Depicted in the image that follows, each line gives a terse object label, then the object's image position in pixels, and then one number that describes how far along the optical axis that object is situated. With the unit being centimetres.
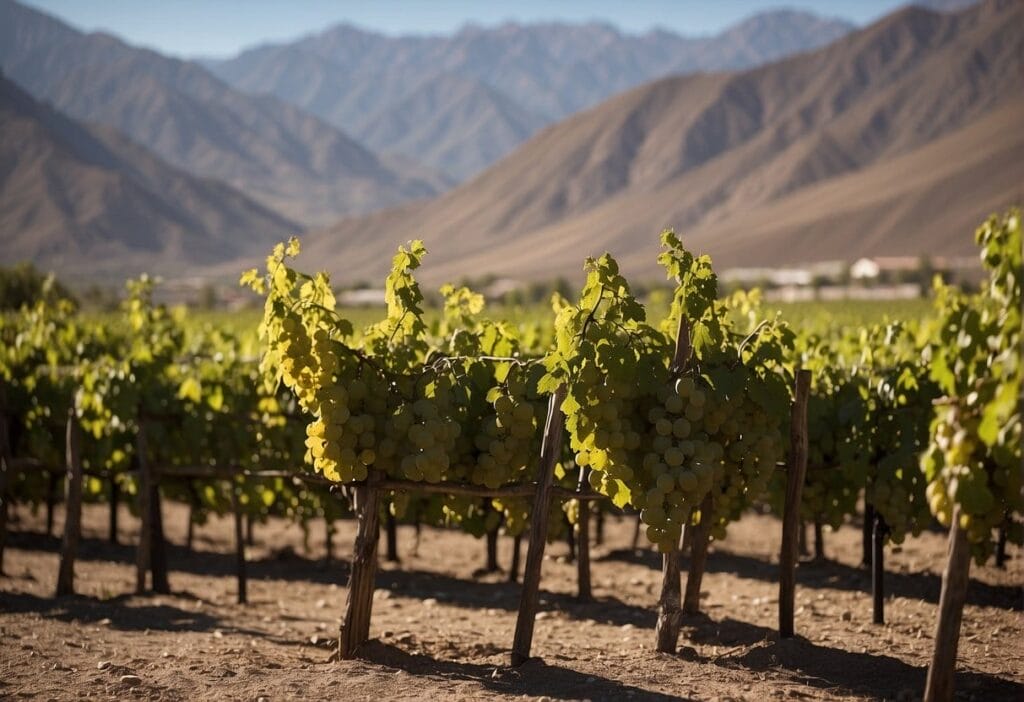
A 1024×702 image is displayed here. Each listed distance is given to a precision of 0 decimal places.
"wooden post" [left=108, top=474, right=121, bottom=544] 1235
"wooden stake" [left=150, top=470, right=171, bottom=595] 974
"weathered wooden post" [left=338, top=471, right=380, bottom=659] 690
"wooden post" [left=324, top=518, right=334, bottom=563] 1039
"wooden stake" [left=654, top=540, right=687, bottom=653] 674
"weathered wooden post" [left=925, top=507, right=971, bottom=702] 518
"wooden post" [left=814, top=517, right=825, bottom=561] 1035
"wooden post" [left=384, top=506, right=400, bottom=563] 1142
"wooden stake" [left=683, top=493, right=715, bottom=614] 724
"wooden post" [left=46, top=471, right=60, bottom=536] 1228
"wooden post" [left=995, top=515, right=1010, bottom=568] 953
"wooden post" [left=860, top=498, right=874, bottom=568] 1019
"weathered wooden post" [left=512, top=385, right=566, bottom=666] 662
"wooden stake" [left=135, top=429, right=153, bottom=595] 952
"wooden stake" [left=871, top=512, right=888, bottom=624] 799
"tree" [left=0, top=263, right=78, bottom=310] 5633
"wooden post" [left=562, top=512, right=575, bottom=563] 1140
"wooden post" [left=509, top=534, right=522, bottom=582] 982
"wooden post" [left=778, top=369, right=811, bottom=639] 705
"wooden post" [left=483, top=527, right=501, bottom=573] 1094
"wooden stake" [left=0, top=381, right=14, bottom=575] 969
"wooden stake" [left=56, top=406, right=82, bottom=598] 922
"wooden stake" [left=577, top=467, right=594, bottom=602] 887
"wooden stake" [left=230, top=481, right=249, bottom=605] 949
